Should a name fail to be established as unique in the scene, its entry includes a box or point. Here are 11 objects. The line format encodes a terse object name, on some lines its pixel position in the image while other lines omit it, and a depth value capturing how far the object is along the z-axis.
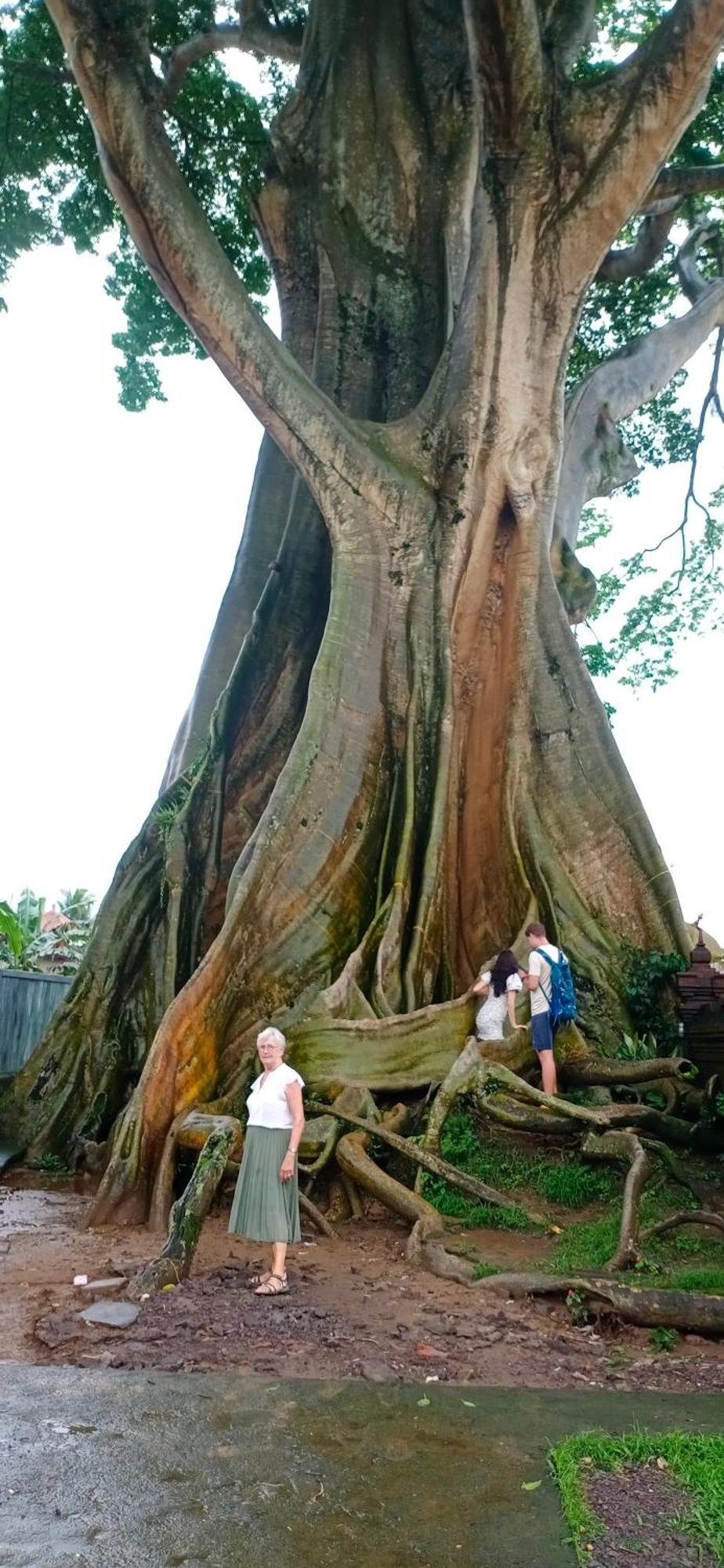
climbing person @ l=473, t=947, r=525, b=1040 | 7.01
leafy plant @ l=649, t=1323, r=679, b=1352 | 4.18
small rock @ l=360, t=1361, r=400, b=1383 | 3.76
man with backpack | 6.97
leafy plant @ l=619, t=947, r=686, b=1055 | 7.71
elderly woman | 4.87
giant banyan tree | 7.64
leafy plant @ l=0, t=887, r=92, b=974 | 14.59
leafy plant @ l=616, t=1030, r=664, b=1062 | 7.44
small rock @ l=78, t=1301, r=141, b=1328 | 4.27
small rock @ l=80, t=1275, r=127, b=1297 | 4.72
